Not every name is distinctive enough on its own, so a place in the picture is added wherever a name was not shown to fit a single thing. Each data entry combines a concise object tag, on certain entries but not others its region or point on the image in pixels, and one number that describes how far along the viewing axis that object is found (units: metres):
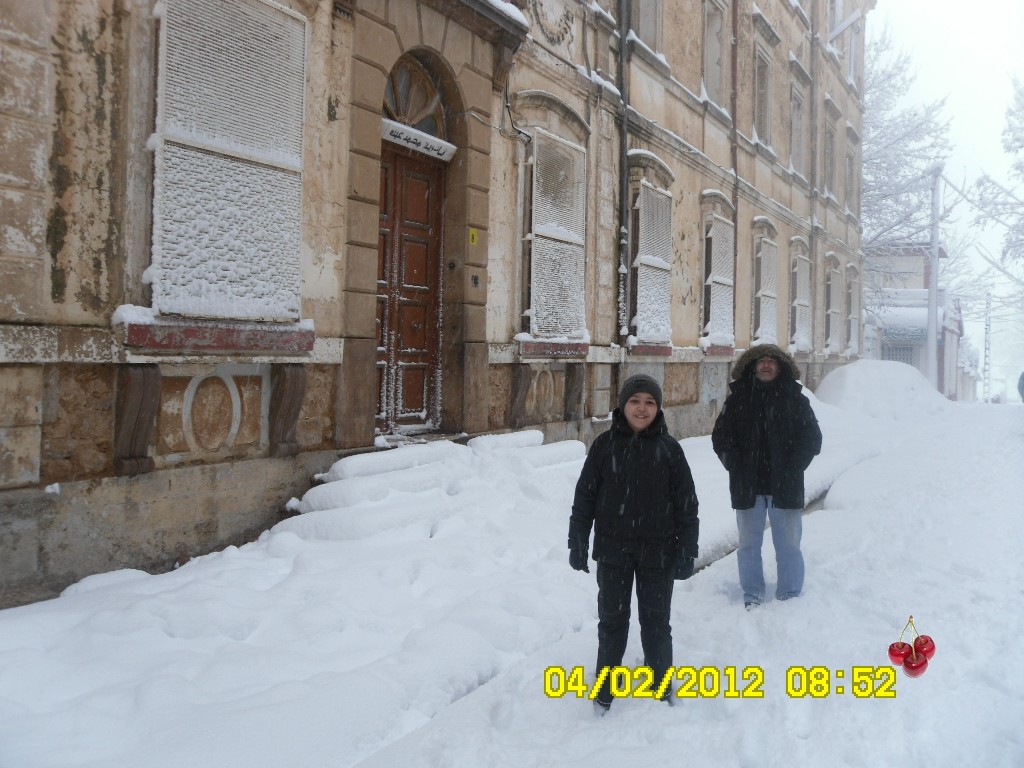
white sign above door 5.96
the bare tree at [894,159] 24.70
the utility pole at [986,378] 45.25
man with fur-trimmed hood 4.28
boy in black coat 3.01
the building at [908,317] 27.11
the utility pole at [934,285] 23.35
